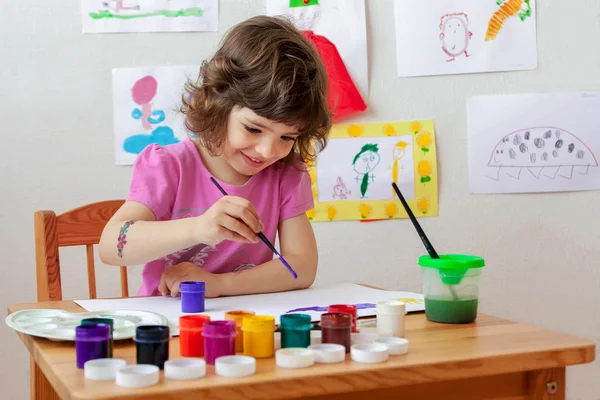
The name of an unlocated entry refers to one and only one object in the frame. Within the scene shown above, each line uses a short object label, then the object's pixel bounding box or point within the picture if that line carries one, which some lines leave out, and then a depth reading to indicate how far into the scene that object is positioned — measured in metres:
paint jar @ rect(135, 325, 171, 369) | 1.28
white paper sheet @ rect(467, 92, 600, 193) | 2.69
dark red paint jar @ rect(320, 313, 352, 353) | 1.42
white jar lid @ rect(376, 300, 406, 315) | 1.59
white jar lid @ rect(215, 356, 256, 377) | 1.22
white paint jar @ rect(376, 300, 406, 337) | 1.60
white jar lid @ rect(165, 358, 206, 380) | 1.20
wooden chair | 2.10
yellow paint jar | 1.38
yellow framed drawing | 2.64
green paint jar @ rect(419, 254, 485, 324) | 1.76
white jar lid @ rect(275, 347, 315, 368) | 1.29
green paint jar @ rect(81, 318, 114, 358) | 1.33
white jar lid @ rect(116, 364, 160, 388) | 1.15
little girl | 2.01
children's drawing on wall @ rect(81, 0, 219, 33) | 2.55
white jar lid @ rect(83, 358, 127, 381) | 1.19
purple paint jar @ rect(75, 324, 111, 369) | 1.29
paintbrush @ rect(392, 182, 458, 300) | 1.78
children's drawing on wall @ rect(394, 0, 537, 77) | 2.66
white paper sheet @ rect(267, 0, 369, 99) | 2.63
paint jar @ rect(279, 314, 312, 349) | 1.42
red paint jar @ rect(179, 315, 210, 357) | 1.39
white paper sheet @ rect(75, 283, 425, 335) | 1.86
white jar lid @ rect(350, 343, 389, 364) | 1.34
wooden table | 1.18
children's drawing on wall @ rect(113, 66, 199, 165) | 2.57
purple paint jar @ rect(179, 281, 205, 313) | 1.86
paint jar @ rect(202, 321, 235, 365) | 1.33
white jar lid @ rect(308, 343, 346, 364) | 1.33
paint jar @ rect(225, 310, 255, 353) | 1.43
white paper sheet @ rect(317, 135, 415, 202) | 2.64
